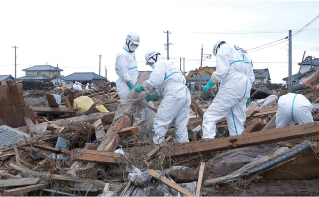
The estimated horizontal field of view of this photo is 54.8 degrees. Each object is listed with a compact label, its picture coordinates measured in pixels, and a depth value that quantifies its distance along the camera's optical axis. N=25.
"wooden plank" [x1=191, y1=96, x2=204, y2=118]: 7.20
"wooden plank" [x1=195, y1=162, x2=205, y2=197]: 3.34
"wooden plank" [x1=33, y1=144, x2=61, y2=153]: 4.80
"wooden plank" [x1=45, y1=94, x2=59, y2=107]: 8.65
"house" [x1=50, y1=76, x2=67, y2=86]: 56.26
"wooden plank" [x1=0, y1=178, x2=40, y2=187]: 3.87
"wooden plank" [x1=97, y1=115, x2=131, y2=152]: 4.75
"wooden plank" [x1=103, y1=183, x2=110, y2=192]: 3.55
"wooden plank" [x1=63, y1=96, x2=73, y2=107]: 9.40
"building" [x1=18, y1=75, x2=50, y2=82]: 53.97
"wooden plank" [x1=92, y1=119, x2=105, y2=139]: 6.06
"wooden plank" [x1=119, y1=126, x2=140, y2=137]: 4.93
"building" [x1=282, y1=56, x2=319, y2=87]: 18.70
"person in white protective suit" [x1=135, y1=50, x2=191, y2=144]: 5.55
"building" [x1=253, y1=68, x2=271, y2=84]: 53.90
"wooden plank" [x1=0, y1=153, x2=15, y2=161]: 5.29
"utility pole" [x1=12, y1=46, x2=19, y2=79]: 51.81
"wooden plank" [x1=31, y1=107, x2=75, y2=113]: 8.66
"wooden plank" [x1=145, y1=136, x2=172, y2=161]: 4.43
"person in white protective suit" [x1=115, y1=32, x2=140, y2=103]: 7.25
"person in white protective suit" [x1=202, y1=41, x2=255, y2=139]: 5.58
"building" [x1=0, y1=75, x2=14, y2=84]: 51.13
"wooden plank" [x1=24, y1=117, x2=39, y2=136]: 6.98
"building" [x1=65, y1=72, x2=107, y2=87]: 56.11
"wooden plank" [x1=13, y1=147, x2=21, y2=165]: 5.08
